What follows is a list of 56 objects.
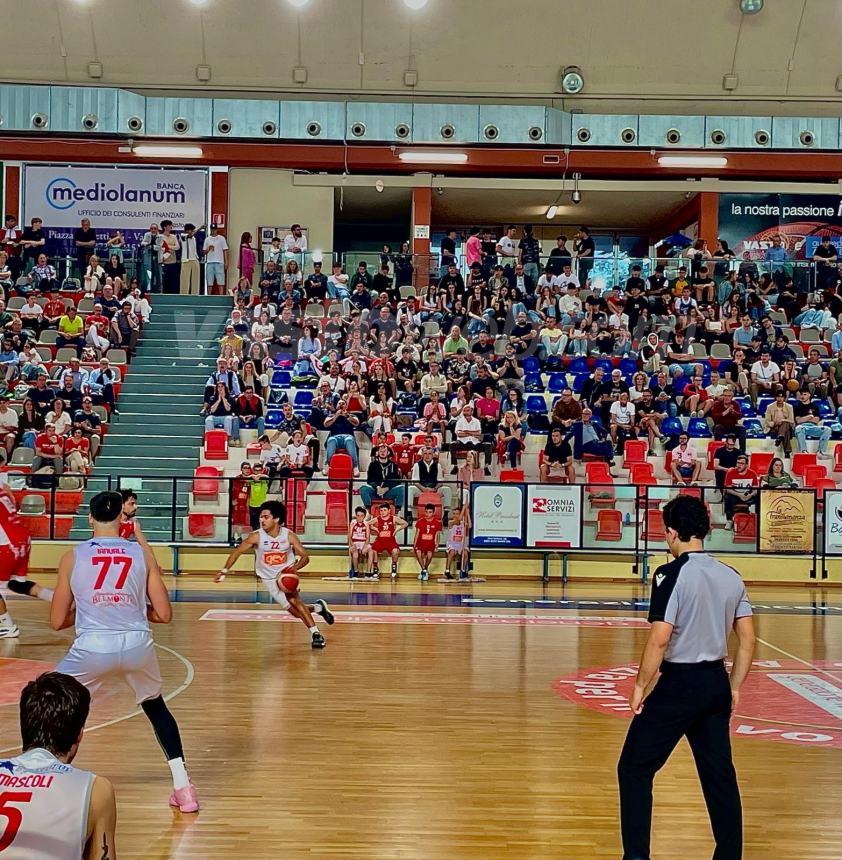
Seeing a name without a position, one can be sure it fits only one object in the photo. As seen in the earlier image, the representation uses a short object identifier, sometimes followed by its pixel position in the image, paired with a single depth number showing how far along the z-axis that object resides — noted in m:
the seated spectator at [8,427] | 21.36
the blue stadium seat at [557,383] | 24.41
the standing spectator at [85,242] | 29.11
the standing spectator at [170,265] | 28.92
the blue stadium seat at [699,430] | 22.97
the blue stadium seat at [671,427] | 22.92
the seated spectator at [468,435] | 21.12
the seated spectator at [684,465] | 21.02
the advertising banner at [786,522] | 19.41
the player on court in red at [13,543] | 12.05
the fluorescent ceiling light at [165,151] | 31.05
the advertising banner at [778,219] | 33.56
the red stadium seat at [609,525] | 19.59
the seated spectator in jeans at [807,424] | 22.62
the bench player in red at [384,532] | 19.42
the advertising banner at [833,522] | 19.28
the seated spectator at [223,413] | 22.97
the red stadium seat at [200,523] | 19.53
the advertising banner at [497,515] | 19.53
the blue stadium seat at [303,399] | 23.86
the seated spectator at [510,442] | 21.20
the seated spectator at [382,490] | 19.50
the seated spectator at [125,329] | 26.42
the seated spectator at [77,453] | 20.47
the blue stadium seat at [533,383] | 24.34
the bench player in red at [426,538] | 19.36
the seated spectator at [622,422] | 22.53
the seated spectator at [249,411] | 23.03
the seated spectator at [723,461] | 20.91
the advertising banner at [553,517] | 19.50
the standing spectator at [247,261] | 29.38
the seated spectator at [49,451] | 20.36
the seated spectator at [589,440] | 21.73
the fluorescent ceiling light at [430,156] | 31.39
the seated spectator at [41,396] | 22.52
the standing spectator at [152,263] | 28.81
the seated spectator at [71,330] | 25.56
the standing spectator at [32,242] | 29.05
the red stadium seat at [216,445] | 22.34
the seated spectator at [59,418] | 22.05
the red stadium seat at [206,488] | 19.55
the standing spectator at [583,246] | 30.18
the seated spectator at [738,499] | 19.45
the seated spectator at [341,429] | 21.58
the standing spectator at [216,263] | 29.66
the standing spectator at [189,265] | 29.08
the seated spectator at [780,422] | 22.66
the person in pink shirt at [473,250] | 28.81
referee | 5.52
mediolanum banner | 32.16
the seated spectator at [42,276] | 27.94
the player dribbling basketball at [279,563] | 12.62
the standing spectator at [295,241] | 29.66
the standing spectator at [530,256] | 28.39
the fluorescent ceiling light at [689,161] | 31.39
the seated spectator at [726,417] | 22.53
